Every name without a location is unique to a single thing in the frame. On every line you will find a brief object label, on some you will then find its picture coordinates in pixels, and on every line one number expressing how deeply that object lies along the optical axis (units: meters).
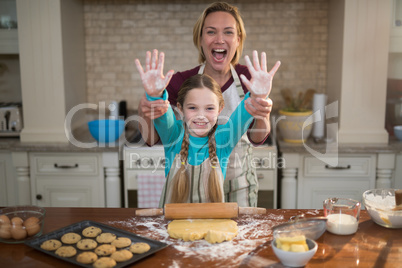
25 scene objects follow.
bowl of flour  1.65
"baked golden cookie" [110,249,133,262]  1.42
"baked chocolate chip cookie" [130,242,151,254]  1.47
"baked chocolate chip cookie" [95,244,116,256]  1.46
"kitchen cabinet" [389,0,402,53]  3.21
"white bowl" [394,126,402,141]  3.31
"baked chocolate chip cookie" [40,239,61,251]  1.50
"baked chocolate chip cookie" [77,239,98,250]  1.50
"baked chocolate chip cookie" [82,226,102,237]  1.60
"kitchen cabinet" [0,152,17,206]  3.31
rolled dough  1.57
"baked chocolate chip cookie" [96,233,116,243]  1.55
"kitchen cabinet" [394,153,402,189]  3.16
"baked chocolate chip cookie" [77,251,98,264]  1.40
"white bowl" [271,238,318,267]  1.36
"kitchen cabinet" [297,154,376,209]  3.18
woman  2.05
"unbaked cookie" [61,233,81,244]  1.55
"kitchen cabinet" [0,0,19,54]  3.35
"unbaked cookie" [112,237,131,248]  1.52
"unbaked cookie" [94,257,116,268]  1.37
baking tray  1.43
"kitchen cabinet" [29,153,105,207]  3.22
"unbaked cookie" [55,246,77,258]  1.45
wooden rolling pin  1.74
